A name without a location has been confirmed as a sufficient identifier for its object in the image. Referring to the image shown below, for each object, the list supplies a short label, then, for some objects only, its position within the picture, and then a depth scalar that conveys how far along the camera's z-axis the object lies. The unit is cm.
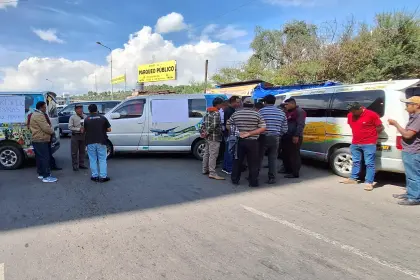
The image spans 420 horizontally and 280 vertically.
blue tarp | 1208
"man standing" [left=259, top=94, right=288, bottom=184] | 592
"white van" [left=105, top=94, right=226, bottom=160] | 815
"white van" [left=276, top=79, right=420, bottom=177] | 543
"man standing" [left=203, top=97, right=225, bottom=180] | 613
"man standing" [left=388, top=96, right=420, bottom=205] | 452
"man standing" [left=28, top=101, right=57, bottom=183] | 594
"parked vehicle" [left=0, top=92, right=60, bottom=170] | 697
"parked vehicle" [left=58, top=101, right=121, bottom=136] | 1377
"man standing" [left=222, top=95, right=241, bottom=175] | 664
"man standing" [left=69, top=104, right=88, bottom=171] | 717
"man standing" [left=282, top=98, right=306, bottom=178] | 622
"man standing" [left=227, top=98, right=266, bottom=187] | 545
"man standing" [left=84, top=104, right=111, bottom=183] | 588
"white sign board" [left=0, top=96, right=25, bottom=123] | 692
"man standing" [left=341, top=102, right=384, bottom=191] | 536
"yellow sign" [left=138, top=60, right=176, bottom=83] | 3484
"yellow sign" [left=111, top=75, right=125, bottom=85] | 4397
